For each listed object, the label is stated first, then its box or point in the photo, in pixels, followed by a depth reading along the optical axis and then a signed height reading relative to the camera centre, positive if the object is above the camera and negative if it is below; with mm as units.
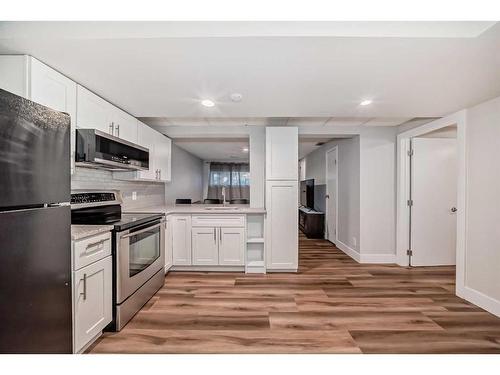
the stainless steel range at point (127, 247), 2213 -606
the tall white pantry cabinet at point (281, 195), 3889 -154
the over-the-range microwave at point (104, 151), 2217 +325
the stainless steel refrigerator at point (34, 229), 1057 -205
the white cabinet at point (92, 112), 2305 +711
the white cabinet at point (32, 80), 1783 +758
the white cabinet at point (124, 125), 2893 +719
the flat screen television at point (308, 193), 7254 -253
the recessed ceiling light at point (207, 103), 2781 +914
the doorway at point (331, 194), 5496 -213
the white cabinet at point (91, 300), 1762 -864
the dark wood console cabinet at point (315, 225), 6230 -974
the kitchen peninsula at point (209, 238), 3750 -781
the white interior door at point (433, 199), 4023 -222
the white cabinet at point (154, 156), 3393 +454
